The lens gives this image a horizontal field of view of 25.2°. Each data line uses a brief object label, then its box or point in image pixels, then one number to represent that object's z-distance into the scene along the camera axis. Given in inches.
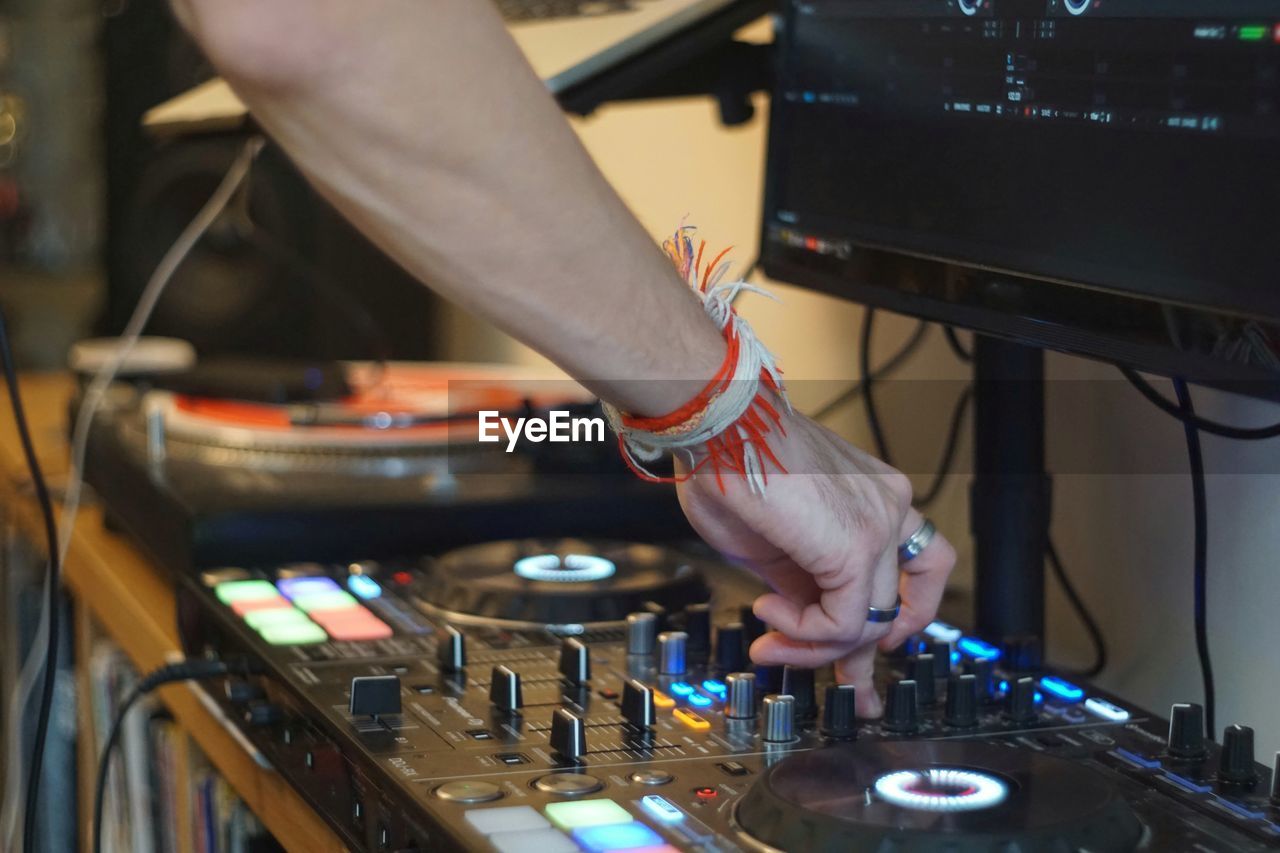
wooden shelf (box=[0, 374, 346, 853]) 56.8
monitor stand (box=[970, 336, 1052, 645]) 59.4
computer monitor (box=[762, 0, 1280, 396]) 49.4
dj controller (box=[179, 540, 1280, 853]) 46.7
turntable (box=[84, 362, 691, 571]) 65.8
